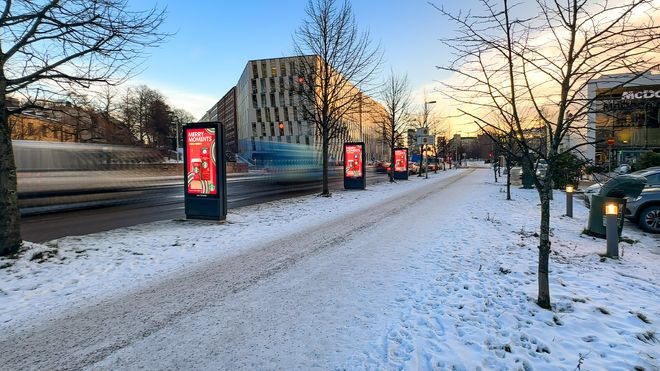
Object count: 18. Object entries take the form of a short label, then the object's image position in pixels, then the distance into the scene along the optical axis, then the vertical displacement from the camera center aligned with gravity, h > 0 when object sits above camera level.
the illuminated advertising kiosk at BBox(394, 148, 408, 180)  30.29 +0.00
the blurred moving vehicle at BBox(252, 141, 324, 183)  29.25 +0.25
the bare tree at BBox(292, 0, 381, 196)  17.48 +5.16
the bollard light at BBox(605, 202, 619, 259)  6.11 -1.21
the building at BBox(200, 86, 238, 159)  104.78 +19.83
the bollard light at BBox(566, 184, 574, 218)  10.65 -1.28
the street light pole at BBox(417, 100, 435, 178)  38.17 +6.12
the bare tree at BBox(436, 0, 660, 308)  3.74 +1.00
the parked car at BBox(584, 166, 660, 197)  9.60 -0.39
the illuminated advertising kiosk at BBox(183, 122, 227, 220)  9.60 -0.13
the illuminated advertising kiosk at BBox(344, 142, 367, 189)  20.44 -0.04
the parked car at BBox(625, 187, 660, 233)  8.97 -1.28
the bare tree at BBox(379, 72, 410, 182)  28.67 +4.52
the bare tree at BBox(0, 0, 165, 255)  5.94 +2.03
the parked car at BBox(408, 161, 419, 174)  42.34 -0.39
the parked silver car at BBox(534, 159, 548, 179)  20.67 -0.46
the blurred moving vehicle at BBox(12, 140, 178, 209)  11.80 -0.17
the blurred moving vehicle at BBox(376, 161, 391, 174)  46.78 -0.41
